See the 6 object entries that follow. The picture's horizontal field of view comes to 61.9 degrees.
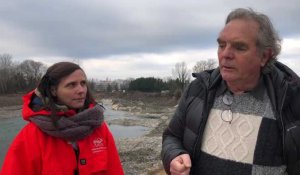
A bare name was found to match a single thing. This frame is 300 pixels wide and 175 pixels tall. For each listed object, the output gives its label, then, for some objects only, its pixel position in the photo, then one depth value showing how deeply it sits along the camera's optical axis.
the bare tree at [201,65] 49.30
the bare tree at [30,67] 60.63
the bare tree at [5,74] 47.43
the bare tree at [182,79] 52.14
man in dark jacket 1.52
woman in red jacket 2.00
